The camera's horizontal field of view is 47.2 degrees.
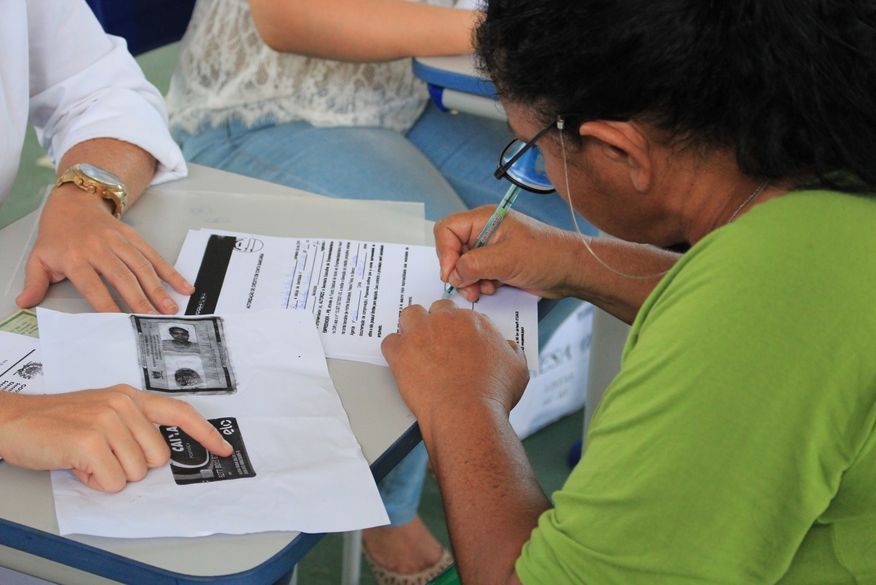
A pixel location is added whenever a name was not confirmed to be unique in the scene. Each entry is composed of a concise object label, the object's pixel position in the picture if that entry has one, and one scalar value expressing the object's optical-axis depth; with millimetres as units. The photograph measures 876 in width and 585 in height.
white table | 775
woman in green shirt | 713
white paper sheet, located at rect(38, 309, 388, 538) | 802
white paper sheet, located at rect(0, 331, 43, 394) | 935
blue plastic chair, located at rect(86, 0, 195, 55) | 1744
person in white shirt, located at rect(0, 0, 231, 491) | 833
